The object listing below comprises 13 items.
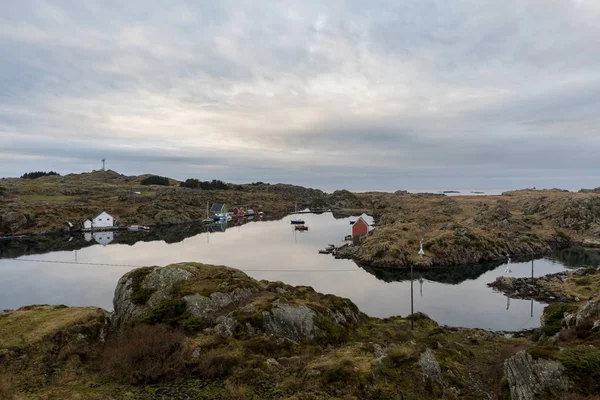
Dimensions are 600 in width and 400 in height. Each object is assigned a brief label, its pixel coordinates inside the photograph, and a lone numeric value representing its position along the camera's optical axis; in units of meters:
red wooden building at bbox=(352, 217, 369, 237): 96.74
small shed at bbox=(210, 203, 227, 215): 161.69
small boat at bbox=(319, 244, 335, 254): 87.31
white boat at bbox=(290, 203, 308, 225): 138.00
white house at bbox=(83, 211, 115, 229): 121.66
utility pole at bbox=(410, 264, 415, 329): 34.09
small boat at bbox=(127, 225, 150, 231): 126.47
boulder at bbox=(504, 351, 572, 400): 14.40
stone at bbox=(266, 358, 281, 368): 18.31
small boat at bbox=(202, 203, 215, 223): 153.04
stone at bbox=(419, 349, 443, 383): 18.08
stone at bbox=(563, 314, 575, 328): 25.27
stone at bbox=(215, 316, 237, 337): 22.62
